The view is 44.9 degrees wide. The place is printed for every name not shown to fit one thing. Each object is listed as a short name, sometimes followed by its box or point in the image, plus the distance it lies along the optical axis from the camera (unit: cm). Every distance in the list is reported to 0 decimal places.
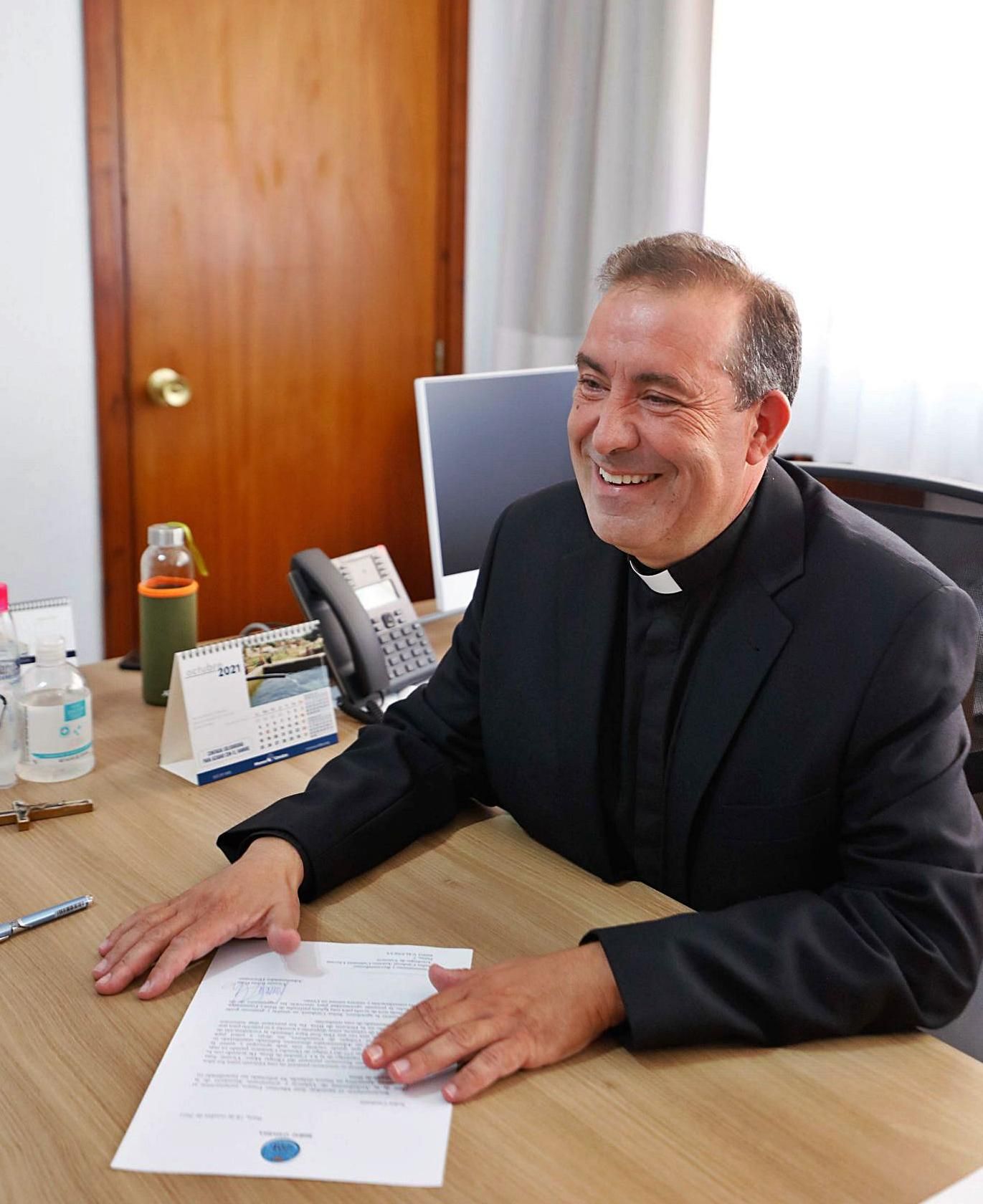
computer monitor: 205
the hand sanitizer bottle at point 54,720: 145
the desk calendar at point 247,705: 149
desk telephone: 180
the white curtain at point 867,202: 206
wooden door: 248
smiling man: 101
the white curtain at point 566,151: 249
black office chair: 148
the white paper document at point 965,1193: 83
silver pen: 113
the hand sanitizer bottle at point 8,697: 144
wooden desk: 84
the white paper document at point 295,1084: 85
